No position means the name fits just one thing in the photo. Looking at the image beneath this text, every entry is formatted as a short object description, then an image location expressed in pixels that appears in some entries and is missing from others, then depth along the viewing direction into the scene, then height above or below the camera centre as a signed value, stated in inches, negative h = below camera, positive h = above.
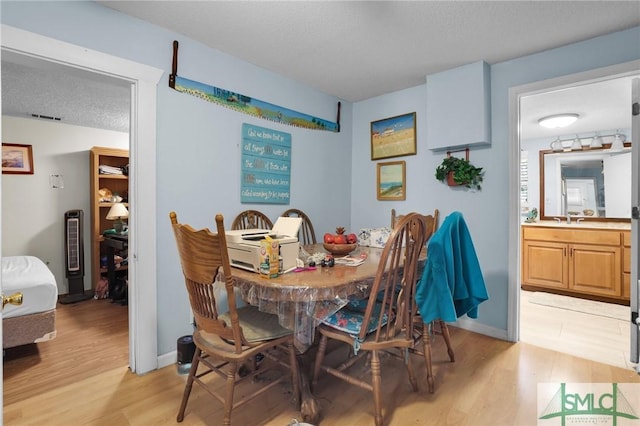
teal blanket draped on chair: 67.2 -14.0
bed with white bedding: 91.0 -27.8
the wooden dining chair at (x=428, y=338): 76.2 -32.1
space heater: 154.1 -20.2
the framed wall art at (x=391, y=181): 132.7 +12.1
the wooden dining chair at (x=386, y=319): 61.0 -22.2
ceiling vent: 148.9 +42.6
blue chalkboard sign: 106.5 +15.1
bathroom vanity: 140.6 -21.6
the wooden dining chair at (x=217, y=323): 55.7 -21.4
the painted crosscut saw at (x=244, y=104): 90.1 +34.1
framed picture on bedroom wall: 144.6 +23.0
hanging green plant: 111.0 +12.9
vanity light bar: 162.4 +35.1
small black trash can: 84.1 -36.2
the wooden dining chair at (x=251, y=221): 103.4 -3.0
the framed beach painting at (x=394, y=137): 129.6 +29.9
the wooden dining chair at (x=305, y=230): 122.7 -7.0
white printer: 64.2 -7.3
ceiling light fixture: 141.1 +38.8
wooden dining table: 55.7 -14.2
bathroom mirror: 162.2 +13.5
